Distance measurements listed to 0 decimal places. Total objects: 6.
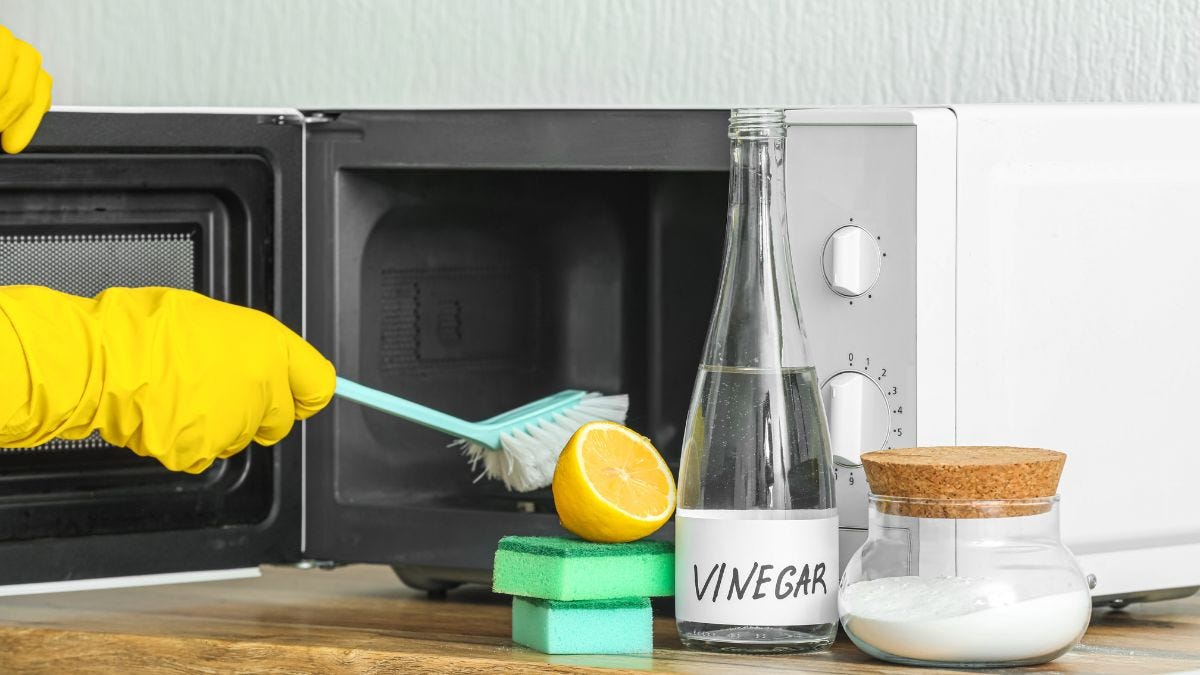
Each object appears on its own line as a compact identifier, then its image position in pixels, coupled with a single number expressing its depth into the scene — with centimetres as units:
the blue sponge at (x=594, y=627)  177
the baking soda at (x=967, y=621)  171
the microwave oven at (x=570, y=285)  180
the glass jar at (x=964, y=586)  171
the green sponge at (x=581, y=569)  176
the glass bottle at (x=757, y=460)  176
